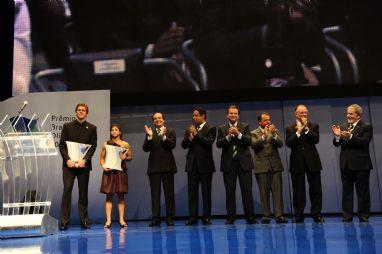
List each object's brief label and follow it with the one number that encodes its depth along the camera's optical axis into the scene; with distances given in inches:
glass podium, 198.4
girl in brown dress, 269.3
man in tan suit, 257.4
